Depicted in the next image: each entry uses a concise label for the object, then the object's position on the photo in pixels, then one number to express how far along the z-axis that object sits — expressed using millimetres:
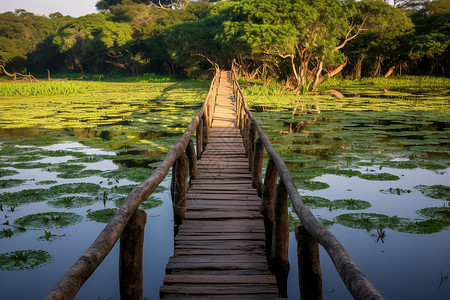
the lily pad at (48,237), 4260
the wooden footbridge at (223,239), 1814
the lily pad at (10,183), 5750
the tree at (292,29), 17750
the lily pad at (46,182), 5902
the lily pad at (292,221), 4562
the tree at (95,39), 35188
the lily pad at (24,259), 3749
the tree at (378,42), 21109
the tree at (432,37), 26609
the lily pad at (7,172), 6273
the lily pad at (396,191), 5581
